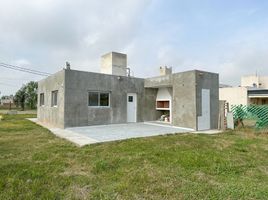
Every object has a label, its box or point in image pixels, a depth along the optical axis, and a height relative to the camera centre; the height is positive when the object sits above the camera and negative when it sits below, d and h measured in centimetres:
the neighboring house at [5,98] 6544 +227
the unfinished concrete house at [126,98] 1118 +46
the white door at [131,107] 1380 -12
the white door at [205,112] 1108 -40
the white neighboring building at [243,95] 2700 +144
